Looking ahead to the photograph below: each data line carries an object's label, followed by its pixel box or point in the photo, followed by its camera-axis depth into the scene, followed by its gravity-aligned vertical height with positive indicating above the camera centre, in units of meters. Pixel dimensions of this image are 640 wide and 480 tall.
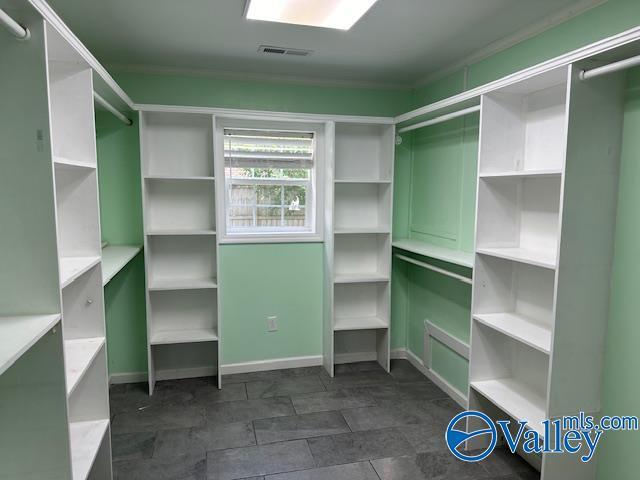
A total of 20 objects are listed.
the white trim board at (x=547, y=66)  1.62 +0.60
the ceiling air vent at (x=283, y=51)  3.01 +1.02
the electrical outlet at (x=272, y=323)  3.83 -1.11
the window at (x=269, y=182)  3.71 +0.13
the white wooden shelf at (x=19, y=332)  1.16 -0.42
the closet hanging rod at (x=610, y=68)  1.65 +0.53
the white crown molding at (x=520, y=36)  2.22 +0.98
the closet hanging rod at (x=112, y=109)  2.54 +0.56
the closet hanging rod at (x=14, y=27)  1.25 +0.50
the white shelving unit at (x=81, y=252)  1.98 -0.27
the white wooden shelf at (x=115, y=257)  2.43 -0.42
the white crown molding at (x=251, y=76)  3.42 +1.00
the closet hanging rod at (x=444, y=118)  2.62 +0.54
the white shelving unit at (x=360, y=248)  3.75 -0.45
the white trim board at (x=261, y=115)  3.18 +0.63
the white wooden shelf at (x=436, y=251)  2.87 -0.40
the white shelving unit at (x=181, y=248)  3.47 -0.43
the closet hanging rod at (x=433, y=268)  2.90 -0.52
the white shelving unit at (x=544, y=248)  1.98 -0.26
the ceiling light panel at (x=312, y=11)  2.27 +1.01
